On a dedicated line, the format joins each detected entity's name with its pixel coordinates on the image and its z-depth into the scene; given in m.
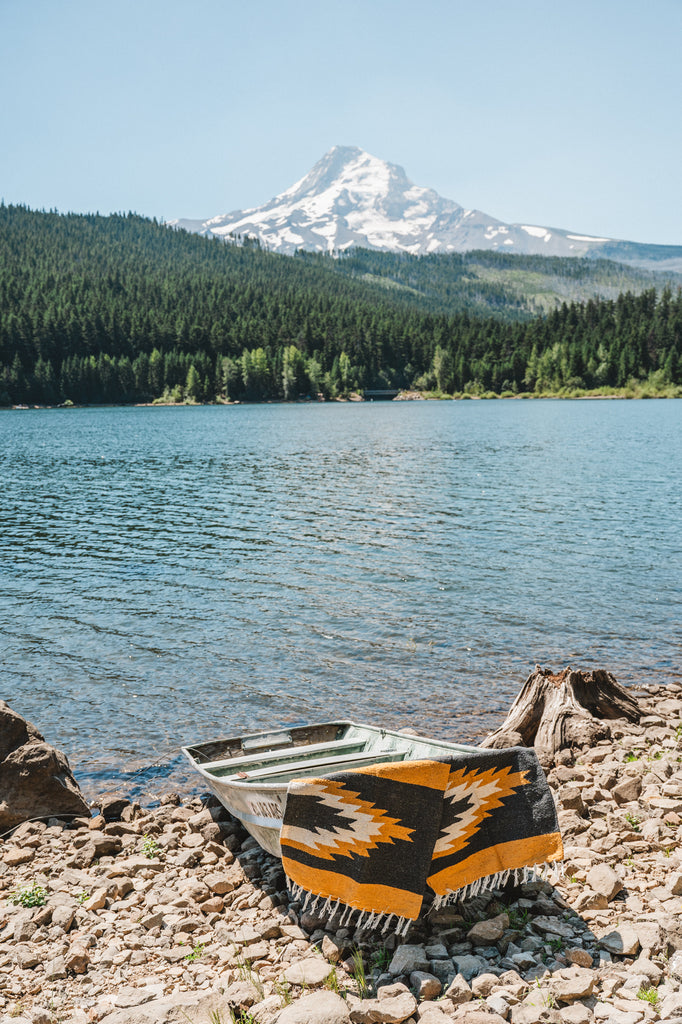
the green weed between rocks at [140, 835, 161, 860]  8.94
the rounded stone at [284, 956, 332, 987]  6.41
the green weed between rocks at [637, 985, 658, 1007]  5.67
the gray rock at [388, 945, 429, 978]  6.38
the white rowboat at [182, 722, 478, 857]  7.95
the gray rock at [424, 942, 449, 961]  6.54
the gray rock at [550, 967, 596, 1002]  5.79
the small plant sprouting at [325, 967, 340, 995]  6.34
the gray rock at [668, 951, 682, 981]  5.89
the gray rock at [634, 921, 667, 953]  6.32
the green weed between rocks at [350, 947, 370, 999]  6.25
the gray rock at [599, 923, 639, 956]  6.32
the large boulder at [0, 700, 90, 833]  9.83
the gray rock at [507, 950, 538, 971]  6.28
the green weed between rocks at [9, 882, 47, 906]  7.89
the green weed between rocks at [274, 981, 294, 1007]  6.15
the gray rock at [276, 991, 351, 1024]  5.64
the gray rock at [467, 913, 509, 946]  6.69
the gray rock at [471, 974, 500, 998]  5.99
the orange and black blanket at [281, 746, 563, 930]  6.79
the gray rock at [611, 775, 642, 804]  9.06
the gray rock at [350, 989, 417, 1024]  5.76
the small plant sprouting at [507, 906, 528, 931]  6.95
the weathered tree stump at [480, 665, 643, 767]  11.03
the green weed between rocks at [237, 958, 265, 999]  6.36
